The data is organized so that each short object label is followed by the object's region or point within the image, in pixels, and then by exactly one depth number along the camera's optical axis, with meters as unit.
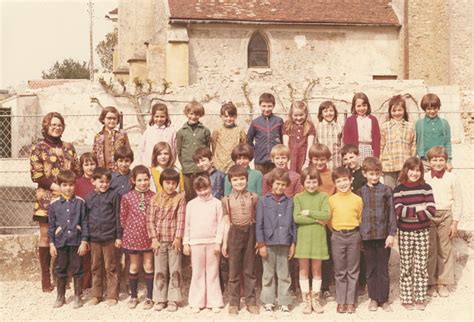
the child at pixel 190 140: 7.12
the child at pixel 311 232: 6.26
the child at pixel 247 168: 6.57
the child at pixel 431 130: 7.21
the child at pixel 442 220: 6.67
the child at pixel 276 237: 6.25
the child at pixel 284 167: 6.48
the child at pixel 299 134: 7.14
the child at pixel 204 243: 6.32
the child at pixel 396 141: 7.12
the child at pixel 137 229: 6.45
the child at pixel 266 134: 7.27
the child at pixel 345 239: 6.30
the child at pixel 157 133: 7.14
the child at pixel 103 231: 6.50
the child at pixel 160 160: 6.59
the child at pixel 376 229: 6.32
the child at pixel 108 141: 7.00
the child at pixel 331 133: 7.32
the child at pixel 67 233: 6.46
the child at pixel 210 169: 6.63
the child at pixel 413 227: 6.39
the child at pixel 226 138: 7.21
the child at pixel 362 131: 7.18
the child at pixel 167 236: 6.37
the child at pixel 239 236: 6.32
